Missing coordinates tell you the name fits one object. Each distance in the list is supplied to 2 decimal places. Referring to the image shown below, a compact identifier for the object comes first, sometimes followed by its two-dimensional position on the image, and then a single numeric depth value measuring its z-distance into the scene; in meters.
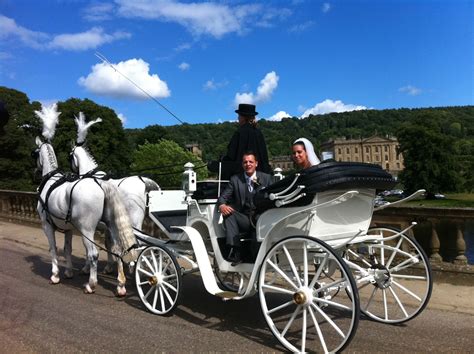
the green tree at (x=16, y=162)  38.84
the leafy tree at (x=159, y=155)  67.31
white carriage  4.45
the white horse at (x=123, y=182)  8.13
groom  5.45
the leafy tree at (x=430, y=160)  66.38
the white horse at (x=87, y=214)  7.03
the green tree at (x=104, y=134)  50.34
